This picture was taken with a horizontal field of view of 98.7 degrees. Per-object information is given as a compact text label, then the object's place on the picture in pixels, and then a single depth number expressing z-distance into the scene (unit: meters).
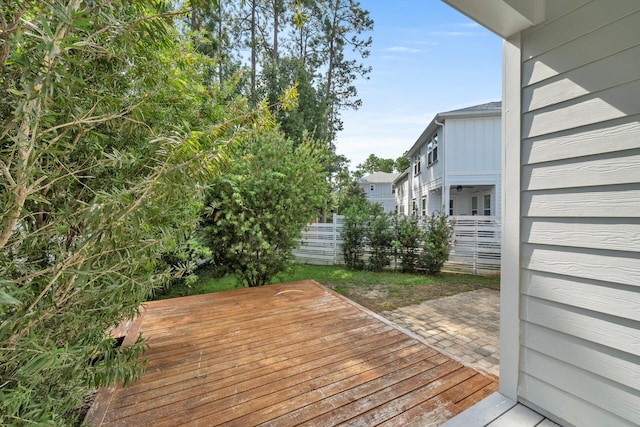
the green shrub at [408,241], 6.49
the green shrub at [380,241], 6.68
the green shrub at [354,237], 6.88
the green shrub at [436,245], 6.28
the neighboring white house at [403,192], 16.08
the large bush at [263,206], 4.13
